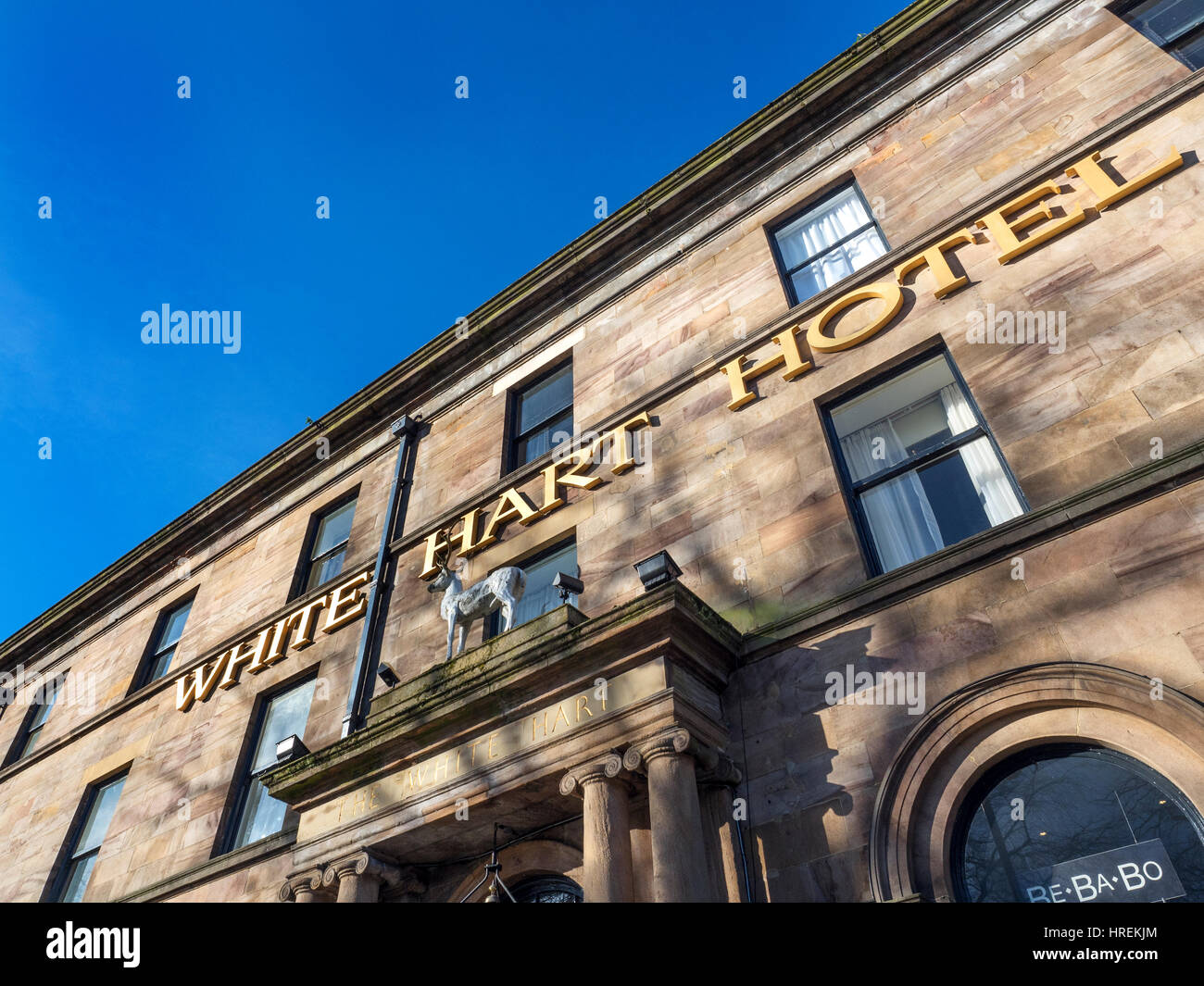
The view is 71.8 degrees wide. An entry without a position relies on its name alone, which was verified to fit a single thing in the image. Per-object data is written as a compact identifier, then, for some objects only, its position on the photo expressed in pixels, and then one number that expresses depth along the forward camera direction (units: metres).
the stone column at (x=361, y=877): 9.44
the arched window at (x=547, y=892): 9.15
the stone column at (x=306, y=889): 9.77
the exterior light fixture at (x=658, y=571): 8.77
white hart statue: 10.68
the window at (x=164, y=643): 19.06
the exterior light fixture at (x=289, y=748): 11.50
